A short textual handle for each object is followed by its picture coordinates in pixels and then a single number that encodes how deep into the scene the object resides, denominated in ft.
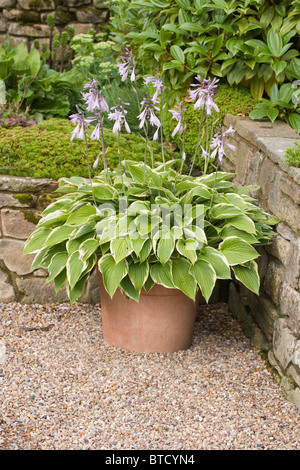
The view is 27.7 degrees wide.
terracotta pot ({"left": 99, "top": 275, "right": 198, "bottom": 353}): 9.95
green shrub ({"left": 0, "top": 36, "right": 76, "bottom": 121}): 14.88
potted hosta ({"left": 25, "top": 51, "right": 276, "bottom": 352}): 9.27
